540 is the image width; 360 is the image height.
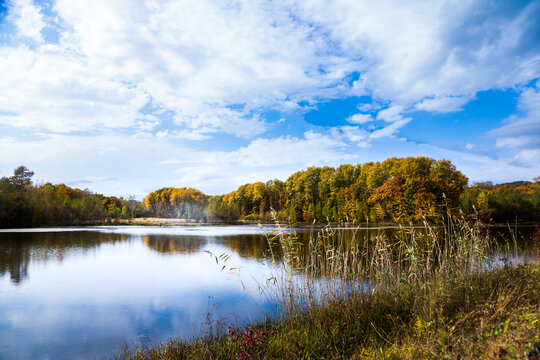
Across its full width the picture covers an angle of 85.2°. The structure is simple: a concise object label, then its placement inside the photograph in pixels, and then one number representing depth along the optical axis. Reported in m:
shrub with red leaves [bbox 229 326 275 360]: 4.30
